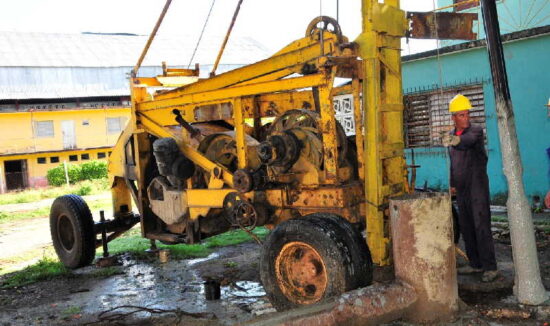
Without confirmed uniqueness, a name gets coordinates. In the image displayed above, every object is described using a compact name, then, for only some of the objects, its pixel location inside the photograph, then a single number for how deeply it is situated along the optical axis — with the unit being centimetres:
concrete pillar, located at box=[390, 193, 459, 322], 412
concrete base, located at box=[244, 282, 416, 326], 380
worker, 525
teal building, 977
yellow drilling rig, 459
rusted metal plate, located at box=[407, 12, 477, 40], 506
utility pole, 436
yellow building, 3228
